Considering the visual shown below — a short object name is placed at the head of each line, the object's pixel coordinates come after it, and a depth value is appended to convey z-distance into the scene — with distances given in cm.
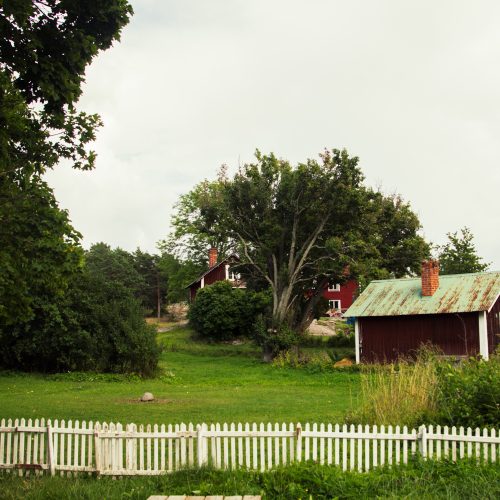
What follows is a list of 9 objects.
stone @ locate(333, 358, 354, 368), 3116
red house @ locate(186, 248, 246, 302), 6109
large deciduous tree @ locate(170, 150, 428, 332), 3816
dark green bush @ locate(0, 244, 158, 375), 2711
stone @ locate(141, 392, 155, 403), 1814
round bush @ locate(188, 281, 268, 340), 4778
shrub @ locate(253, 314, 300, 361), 3653
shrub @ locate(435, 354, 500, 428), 970
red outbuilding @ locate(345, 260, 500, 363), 2928
